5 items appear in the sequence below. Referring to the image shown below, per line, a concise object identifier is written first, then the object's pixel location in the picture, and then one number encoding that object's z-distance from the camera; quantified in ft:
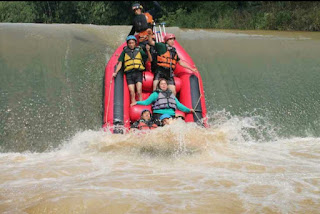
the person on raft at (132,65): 18.53
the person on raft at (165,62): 18.93
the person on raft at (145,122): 16.43
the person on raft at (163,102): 17.35
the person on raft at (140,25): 20.88
